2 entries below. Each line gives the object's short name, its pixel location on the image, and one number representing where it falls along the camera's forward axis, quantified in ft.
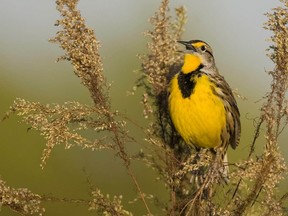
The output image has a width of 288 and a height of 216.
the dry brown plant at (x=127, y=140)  20.61
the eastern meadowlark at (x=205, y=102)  29.48
